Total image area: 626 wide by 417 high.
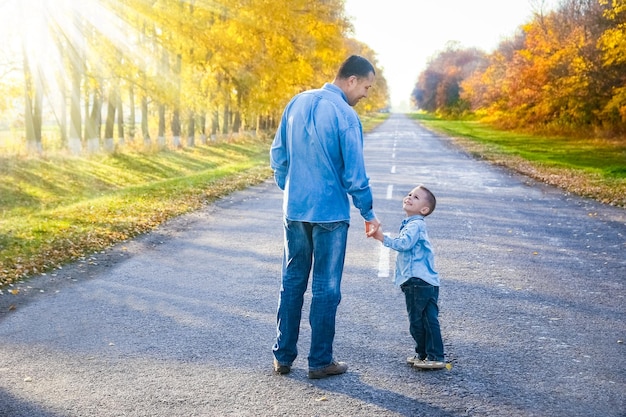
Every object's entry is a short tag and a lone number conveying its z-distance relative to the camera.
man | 4.12
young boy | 4.40
